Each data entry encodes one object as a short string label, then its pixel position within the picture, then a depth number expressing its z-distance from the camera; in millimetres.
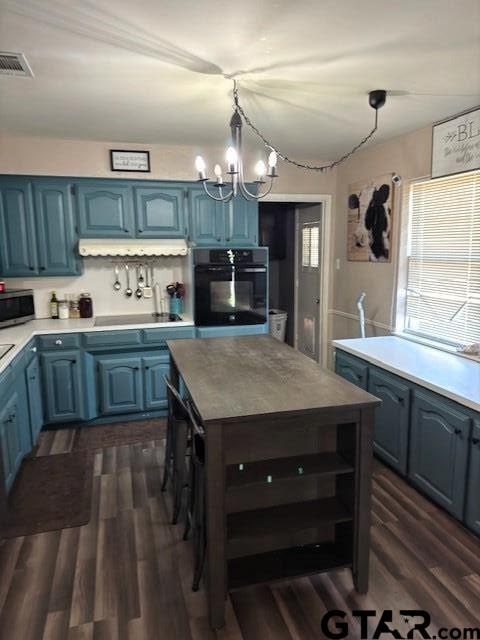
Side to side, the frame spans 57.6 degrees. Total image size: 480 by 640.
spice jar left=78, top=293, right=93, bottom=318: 4082
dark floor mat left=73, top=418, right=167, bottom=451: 3479
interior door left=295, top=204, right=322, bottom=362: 5090
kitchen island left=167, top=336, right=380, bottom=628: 1732
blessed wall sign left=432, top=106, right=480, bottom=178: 2836
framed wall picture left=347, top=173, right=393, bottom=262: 3764
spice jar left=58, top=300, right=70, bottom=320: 4008
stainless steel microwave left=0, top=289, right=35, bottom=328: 3488
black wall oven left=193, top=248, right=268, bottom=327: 3842
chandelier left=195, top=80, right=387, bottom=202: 2297
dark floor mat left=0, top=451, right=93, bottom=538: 2480
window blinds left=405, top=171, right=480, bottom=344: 3002
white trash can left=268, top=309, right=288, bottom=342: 5766
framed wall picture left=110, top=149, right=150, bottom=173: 3867
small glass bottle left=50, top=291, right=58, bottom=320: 4016
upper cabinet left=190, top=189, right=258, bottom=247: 4023
